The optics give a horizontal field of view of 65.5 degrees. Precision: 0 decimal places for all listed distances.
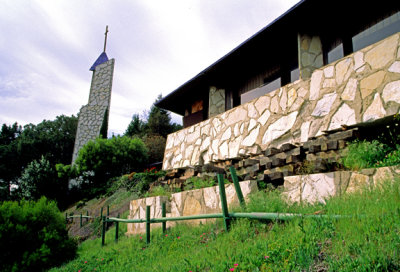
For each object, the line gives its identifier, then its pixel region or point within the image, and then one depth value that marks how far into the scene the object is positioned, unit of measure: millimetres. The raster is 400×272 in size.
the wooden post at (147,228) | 5711
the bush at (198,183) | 6355
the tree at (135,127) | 25703
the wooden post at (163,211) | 5789
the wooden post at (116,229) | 7348
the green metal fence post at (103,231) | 7428
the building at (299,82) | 5305
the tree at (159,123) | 24941
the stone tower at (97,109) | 20688
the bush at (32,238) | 6031
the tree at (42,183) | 16859
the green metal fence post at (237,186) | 4643
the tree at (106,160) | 15680
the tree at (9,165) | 26016
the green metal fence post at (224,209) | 4207
